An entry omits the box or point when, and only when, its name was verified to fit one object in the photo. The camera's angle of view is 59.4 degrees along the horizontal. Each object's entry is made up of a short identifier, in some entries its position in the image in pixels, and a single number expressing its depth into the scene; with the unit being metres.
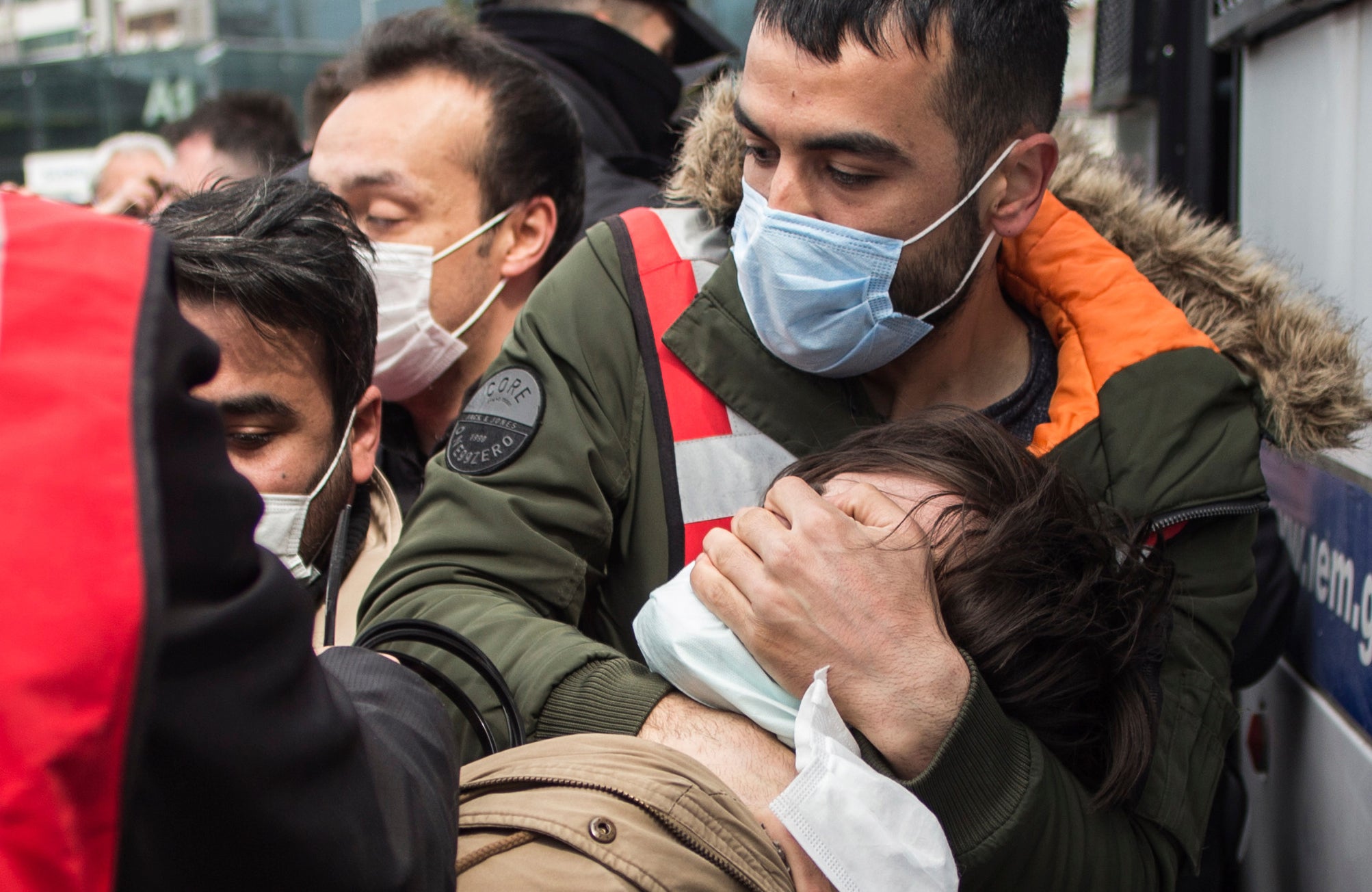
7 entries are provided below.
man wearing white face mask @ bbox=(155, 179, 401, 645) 2.15
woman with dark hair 1.71
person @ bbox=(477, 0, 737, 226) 3.81
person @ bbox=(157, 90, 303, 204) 5.35
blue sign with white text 1.95
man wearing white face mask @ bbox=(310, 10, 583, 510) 2.96
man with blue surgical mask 1.80
